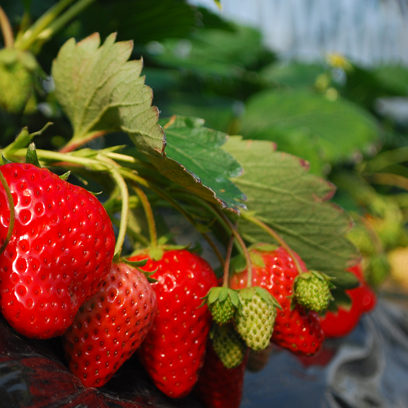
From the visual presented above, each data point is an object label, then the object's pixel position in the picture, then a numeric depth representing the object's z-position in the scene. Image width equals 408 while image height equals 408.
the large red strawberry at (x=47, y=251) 0.28
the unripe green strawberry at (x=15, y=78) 0.37
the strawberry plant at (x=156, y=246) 0.28
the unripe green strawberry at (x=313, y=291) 0.31
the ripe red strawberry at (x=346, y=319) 0.48
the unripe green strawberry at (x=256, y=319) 0.31
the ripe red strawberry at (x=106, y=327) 0.30
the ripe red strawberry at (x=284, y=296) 0.32
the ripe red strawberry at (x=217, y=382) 0.34
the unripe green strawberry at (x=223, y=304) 0.31
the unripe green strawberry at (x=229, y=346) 0.32
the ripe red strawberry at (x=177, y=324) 0.32
